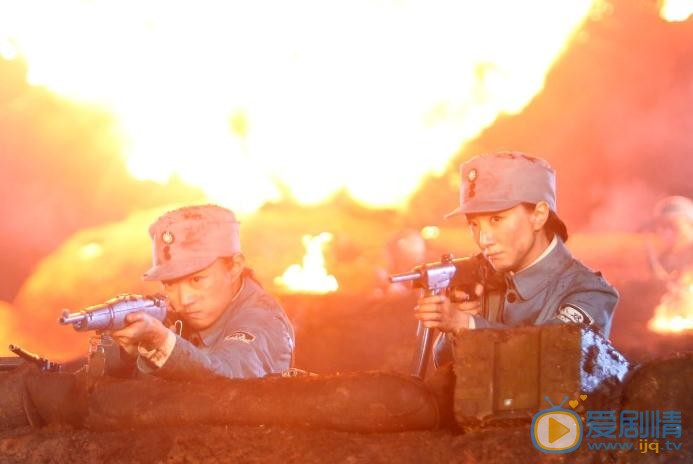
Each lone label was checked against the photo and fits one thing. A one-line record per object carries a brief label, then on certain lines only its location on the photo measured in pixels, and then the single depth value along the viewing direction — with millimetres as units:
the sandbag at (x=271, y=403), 7945
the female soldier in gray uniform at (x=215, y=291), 11102
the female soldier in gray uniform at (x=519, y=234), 10078
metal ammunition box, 7387
